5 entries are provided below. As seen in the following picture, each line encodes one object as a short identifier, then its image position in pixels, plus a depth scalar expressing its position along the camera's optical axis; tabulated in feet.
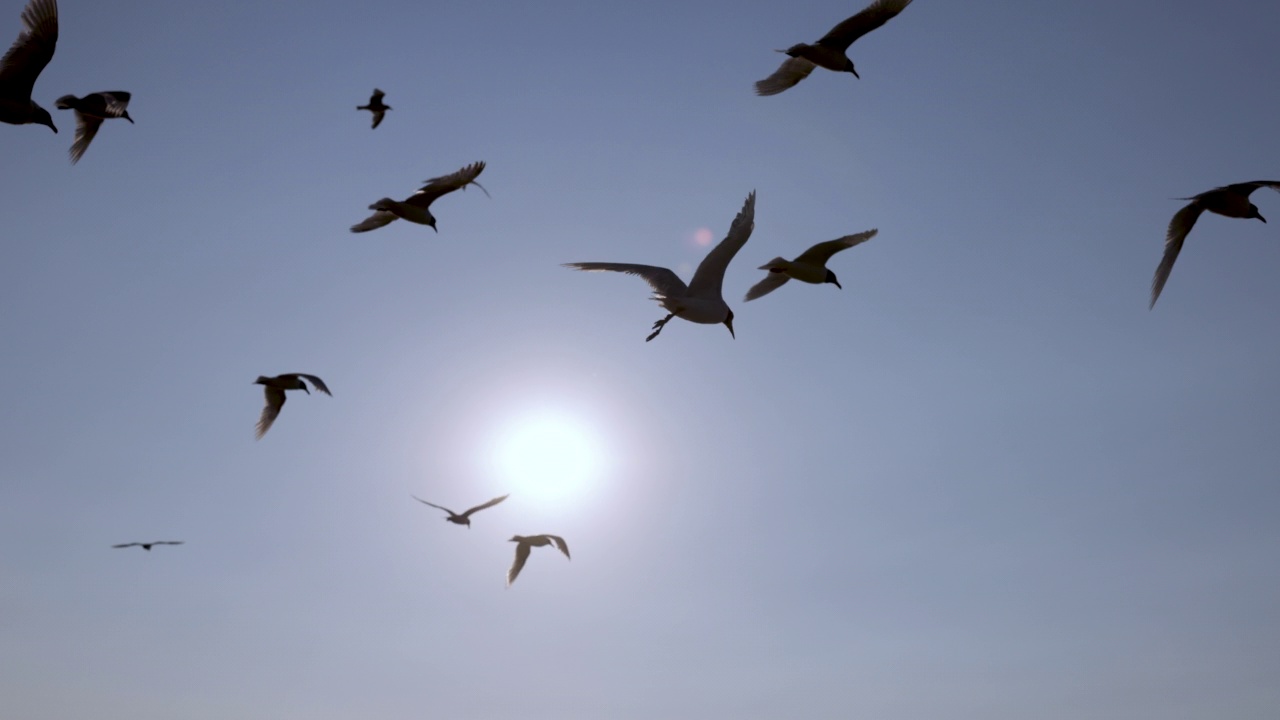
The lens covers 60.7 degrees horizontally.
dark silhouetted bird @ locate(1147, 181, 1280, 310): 56.08
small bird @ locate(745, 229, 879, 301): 60.70
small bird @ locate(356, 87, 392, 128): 85.35
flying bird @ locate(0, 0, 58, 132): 56.03
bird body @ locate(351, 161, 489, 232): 60.85
